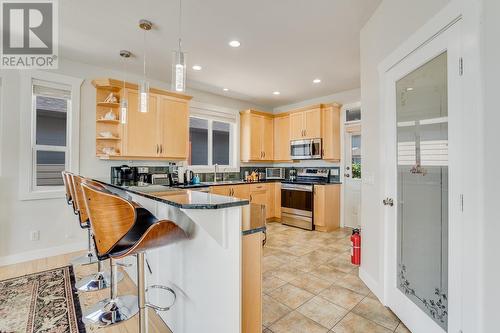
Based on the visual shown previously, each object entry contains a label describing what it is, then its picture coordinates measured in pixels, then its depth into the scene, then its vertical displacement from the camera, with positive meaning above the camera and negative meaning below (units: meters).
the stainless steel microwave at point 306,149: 5.00 +0.38
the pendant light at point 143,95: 2.44 +0.73
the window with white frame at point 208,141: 5.10 +0.56
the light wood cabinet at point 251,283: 1.43 -0.71
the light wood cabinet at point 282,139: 5.70 +0.68
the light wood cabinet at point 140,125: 3.67 +0.67
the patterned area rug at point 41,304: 1.90 -1.26
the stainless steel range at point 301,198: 4.77 -0.65
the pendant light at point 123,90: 3.02 +1.16
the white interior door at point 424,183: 1.45 -0.12
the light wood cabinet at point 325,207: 4.61 -0.79
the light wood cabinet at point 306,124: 5.03 +0.93
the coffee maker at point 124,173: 3.79 -0.11
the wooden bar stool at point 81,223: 2.38 -0.58
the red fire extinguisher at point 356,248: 2.82 -0.96
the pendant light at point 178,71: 1.81 +0.73
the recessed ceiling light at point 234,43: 3.01 +1.57
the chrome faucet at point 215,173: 5.14 -0.14
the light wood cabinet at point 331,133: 4.92 +0.70
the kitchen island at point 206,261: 1.32 -0.59
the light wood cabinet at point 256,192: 4.51 -0.52
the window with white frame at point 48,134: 3.24 +0.47
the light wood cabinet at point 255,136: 5.50 +0.72
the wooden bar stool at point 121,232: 1.31 -0.38
